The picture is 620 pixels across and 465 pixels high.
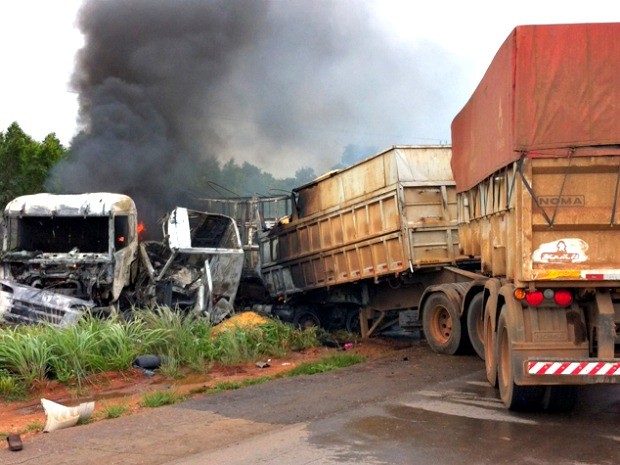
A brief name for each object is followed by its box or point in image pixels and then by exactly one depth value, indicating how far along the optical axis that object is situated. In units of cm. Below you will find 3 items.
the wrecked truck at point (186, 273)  1225
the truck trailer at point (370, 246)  1130
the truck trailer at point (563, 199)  569
